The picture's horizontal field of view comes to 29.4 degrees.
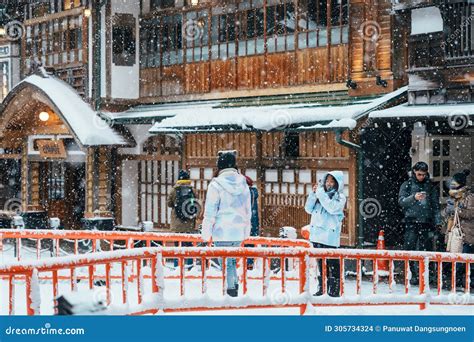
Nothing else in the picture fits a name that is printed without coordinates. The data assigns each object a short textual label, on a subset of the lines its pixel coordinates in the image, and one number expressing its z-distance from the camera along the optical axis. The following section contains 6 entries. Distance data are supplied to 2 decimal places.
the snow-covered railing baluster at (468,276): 12.13
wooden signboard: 25.22
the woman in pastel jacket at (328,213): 11.96
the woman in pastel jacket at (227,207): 10.77
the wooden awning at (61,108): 22.34
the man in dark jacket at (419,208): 14.28
